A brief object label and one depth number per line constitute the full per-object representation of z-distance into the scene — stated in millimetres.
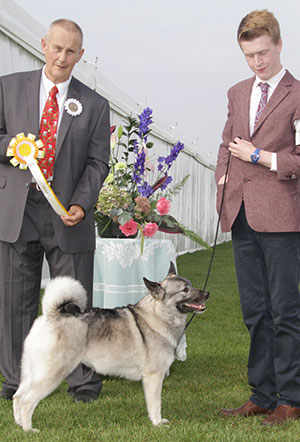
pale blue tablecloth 4012
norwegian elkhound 2701
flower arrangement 4000
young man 2666
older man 3008
